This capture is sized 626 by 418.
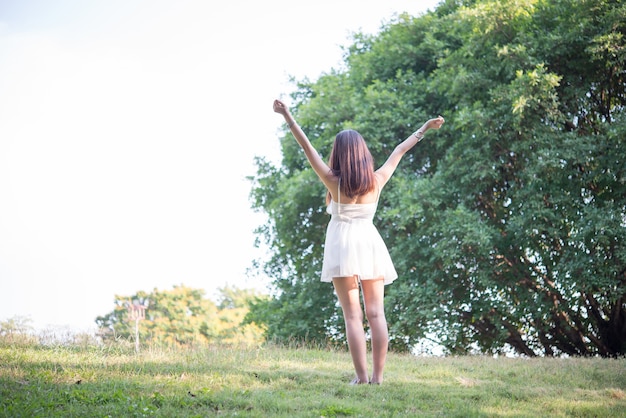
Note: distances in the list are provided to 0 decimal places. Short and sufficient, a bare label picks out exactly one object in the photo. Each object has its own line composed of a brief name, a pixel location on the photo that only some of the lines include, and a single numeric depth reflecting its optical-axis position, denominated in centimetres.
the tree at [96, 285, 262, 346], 4616
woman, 572
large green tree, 1321
